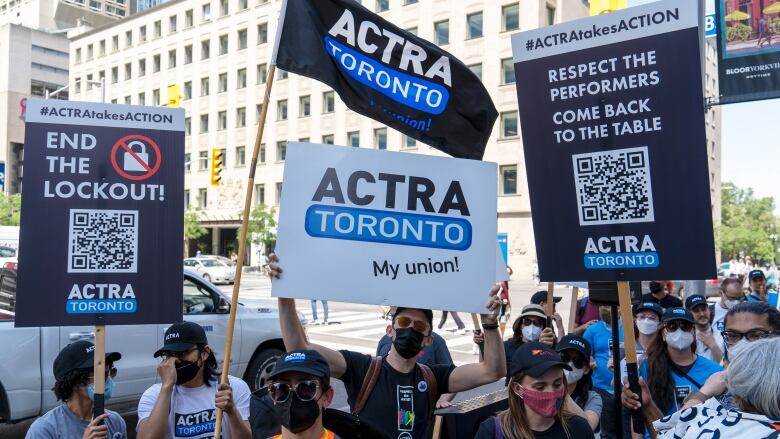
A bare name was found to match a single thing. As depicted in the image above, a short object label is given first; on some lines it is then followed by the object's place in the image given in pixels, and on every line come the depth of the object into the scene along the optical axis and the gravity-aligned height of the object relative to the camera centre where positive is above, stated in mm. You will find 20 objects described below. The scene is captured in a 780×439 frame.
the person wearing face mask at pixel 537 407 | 3068 -755
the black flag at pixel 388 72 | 3924 +1053
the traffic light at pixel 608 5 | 4047 +1438
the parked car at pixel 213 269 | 35844 -1191
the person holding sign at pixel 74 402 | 3543 -854
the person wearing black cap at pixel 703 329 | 5945 -846
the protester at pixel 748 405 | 2176 -543
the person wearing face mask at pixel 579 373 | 4254 -832
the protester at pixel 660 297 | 8031 -677
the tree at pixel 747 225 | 93688 +2472
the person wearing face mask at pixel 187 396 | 3670 -861
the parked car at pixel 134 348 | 6469 -1108
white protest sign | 3590 +95
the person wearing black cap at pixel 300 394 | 2670 -598
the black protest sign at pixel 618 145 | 3336 +504
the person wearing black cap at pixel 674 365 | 4250 -809
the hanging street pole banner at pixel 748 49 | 9719 +2800
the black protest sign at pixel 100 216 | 3742 +183
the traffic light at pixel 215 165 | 27047 +3318
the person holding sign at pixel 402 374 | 3402 -677
